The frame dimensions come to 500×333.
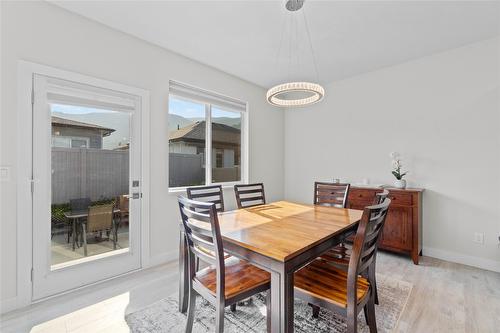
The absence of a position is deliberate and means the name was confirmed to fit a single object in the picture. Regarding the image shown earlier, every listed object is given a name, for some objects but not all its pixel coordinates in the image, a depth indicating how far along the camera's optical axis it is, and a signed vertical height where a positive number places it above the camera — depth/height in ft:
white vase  10.39 -0.72
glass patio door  6.97 -0.63
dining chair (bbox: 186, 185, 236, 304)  7.96 -0.99
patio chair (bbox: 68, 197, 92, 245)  7.69 -1.32
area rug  5.67 -3.90
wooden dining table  4.01 -1.52
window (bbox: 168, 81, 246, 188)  10.55 +1.47
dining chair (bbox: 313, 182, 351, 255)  8.94 -1.09
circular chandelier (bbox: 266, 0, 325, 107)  6.95 +2.35
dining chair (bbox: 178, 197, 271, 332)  4.43 -2.42
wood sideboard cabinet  9.53 -2.33
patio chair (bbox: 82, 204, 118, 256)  8.05 -1.99
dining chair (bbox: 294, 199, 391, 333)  4.24 -2.46
